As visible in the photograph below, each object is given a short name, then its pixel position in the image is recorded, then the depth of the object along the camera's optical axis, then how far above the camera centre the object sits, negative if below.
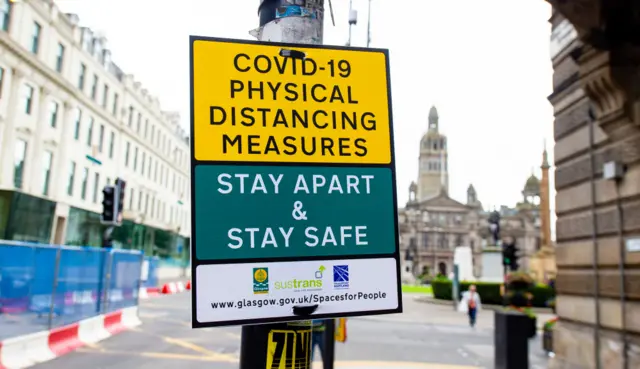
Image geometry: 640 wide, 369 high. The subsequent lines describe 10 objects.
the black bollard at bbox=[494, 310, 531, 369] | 9.58 -1.28
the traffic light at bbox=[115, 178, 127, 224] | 15.19 +1.66
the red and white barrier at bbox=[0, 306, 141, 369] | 9.49 -1.80
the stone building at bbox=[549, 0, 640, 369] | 7.76 +1.40
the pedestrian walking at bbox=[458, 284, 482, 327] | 19.34 -1.43
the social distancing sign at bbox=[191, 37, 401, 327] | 2.21 +0.35
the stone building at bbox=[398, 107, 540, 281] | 109.56 +7.33
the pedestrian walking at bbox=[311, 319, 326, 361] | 7.87 -1.22
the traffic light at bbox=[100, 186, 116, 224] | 15.00 +1.40
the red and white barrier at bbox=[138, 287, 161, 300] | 29.06 -2.05
